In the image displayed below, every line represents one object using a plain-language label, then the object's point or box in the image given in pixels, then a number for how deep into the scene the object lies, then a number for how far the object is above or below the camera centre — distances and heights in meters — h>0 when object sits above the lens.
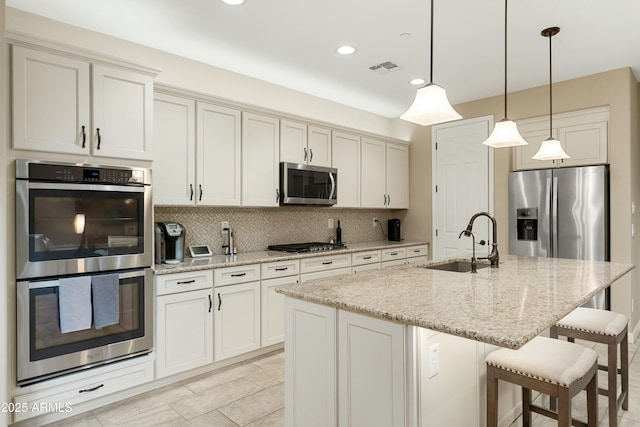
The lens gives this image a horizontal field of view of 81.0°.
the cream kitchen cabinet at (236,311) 3.17 -0.85
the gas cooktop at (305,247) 4.02 -0.36
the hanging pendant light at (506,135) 2.46 +0.52
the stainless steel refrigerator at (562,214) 3.81 -0.01
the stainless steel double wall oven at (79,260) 2.26 -0.29
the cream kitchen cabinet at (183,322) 2.84 -0.84
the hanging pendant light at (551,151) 2.87 +0.48
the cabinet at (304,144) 4.04 +0.80
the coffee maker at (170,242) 3.09 -0.23
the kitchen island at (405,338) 1.49 -0.55
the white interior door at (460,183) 4.81 +0.41
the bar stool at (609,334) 2.19 -0.76
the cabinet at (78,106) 2.27 +0.73
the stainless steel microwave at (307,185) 3.99 +0.34
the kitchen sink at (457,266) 2.86 -0.41
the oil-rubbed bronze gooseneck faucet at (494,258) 2.67 -0.32
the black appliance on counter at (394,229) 5.55 -0.22
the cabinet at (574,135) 3.93 +0.86
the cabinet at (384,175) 5.02 +0.55
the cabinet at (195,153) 3.13 +0.55
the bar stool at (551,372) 1.63 -0.72
